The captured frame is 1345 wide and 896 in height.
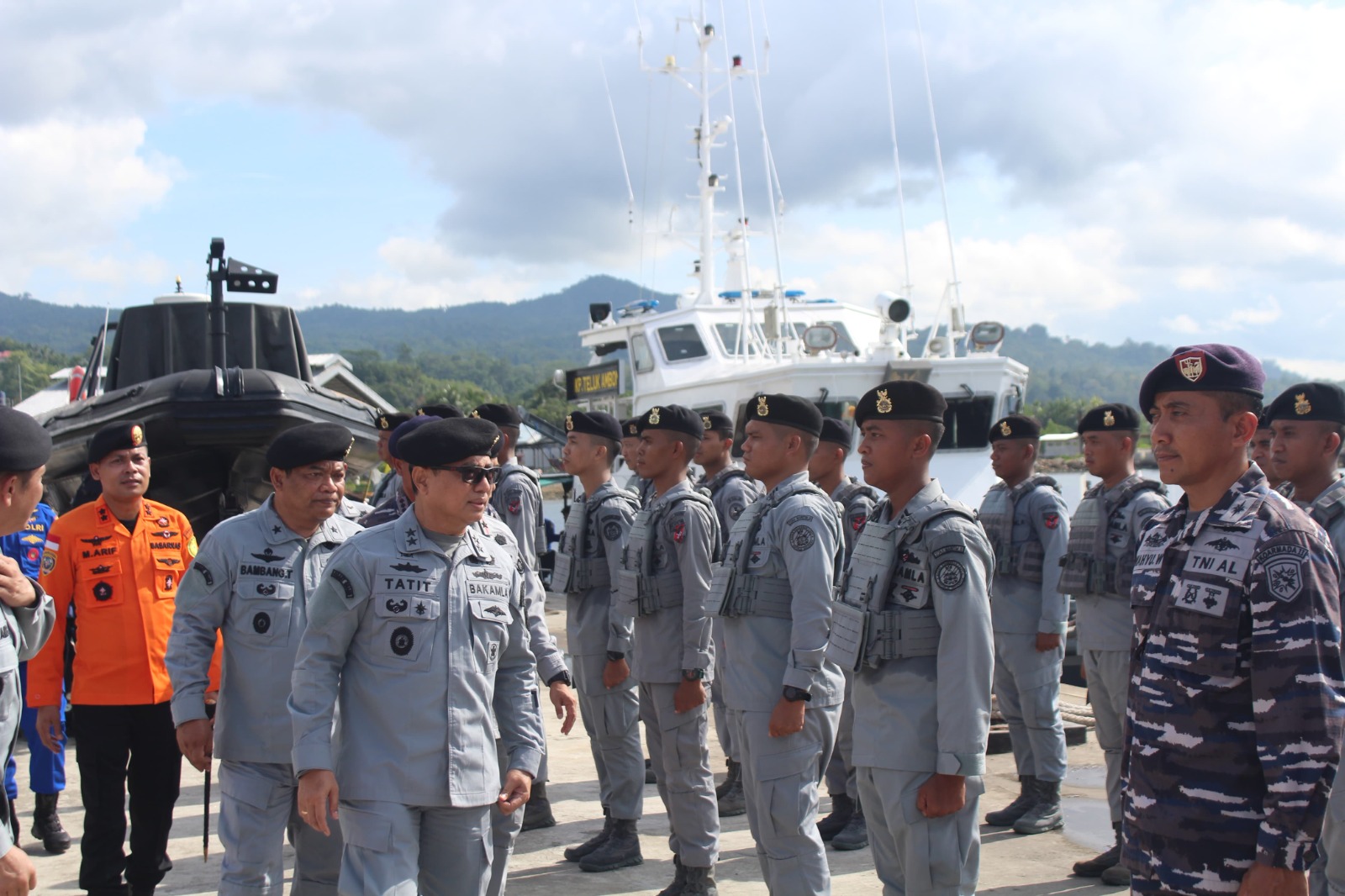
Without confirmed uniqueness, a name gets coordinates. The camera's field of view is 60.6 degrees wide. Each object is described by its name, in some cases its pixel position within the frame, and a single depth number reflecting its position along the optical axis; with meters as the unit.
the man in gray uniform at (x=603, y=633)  5.13
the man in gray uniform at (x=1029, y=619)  5.68
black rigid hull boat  8.29
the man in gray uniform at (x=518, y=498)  6.05
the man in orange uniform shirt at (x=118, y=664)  4.26
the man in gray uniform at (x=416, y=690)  2.93
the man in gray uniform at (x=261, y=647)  3.61
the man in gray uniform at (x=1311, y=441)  3.83
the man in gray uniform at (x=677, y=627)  4.65
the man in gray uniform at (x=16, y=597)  2.40
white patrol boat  12.59
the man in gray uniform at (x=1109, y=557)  5.16
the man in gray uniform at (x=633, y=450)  5.80
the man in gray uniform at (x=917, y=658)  3.22
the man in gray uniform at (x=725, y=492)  6.05
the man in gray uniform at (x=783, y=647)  3.85
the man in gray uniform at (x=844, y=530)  5.51
